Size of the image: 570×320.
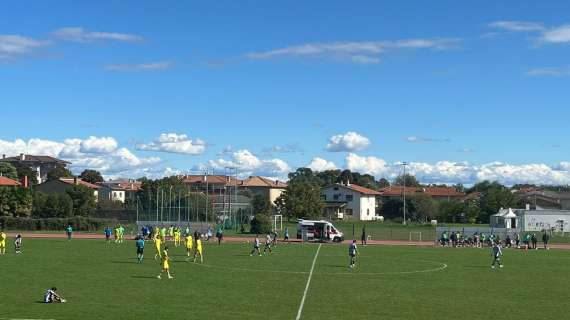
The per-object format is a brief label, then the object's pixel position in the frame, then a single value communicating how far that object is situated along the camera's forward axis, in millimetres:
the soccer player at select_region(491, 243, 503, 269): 41750
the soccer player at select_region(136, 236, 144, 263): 40625
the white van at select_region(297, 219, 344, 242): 70375
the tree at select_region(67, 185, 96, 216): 109938
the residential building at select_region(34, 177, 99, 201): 143250
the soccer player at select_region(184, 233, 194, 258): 42344
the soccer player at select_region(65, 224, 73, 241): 66688
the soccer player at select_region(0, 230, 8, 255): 46500
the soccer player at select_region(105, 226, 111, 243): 63906
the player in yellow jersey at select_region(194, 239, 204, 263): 41156
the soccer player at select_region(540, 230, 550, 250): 65600
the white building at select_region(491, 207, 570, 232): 96688
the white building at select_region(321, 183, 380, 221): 152000
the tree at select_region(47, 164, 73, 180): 187200
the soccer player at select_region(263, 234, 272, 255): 49581
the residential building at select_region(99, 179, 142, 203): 193875
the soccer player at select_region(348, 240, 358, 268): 40031
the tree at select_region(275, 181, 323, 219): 118938
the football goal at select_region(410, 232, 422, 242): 77331
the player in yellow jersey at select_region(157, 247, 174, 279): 32000
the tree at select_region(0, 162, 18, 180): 164912
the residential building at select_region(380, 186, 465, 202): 170750
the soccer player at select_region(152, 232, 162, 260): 40475
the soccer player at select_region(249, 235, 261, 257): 48612
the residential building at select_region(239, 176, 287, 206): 192875
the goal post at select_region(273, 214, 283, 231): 84325
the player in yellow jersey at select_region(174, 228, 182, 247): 57188
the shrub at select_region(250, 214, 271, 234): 81125
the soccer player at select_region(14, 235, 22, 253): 48131
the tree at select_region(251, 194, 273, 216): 139375
